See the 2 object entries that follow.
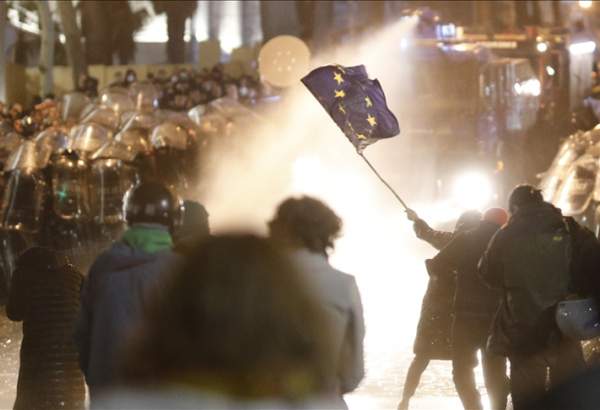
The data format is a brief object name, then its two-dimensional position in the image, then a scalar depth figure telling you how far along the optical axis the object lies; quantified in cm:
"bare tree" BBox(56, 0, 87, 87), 7020
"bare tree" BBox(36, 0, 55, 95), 6694
